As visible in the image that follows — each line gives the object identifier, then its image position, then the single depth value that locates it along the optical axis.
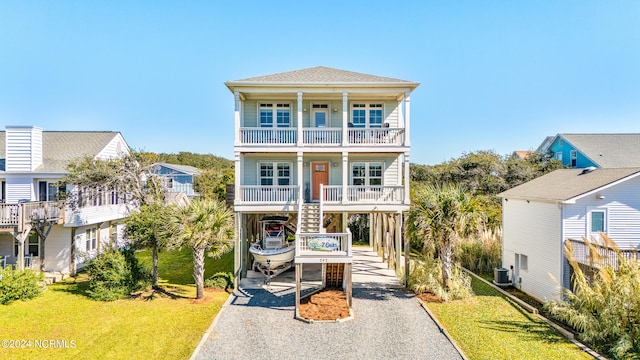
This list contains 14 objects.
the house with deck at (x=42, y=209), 15.28
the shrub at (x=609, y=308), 9.03
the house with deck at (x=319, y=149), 15.16
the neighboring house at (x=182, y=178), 43.22
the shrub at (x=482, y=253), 18.48
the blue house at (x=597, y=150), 28.56
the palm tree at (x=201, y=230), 12.73
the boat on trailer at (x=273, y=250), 15.05
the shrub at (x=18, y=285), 12.55
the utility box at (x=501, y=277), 15.81
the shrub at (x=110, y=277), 13.13
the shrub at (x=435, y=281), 13.26
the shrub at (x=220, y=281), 14.60
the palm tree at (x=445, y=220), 12.84
